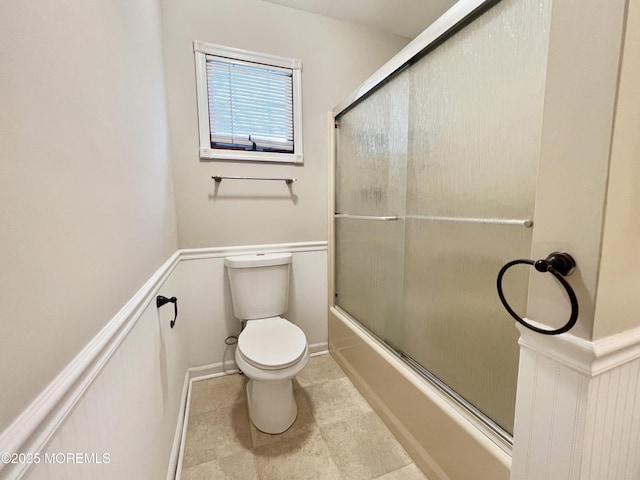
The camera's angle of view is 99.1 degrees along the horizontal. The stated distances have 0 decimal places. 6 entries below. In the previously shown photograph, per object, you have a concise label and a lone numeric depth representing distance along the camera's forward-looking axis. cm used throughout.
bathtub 90
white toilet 126
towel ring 53
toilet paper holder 98
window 163
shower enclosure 84
